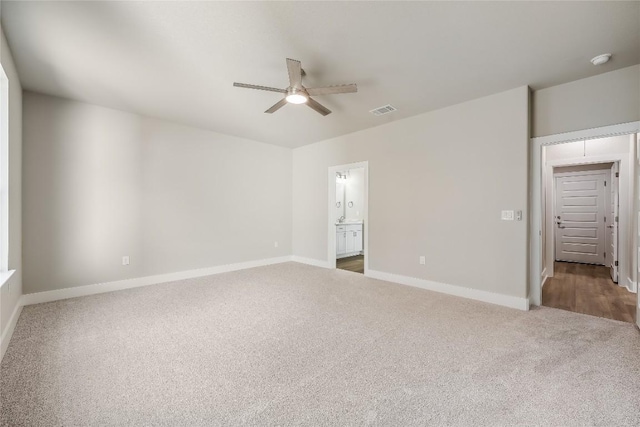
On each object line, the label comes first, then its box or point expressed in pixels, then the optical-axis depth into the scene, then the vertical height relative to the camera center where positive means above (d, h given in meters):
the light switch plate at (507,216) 3.45 -0.04
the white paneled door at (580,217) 6.06 -0.10
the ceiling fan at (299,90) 2.54 +1.25
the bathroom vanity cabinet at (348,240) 6.75 -0.71
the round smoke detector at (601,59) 2.66 +1.54
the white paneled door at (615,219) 4.54 -0.11
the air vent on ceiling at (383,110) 3.99 +1.56
